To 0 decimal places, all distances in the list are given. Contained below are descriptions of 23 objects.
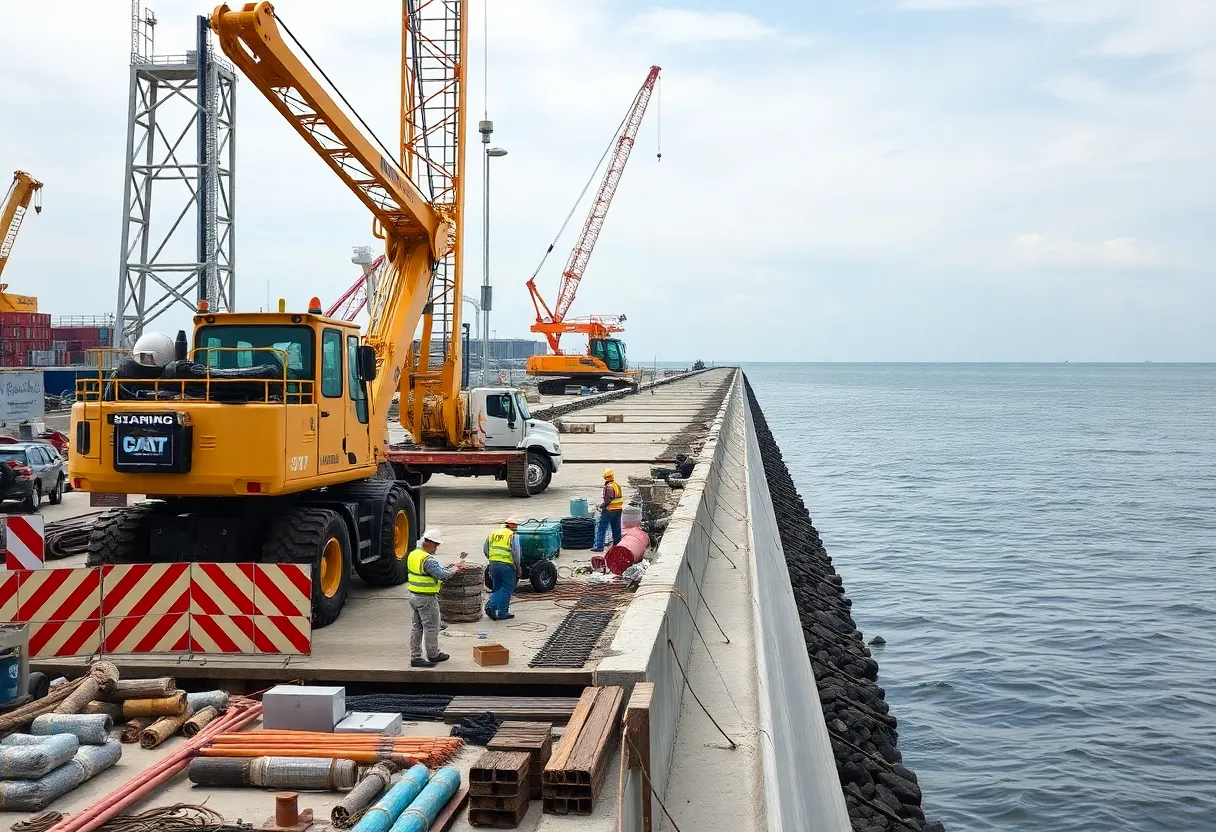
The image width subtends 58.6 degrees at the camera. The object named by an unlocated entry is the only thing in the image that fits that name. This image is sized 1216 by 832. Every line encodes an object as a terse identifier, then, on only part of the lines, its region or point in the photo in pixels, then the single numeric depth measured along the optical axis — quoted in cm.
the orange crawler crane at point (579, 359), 8181
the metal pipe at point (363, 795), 738
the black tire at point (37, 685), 986
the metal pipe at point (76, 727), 871
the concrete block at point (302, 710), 905
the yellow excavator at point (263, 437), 1132
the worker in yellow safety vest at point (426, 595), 1053
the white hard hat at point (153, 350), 1246
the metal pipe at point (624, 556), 1490
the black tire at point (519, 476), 2353
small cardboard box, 1068
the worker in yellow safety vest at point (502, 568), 1255
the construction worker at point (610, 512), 1664
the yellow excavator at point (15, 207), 6812
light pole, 4344
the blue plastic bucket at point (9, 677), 954
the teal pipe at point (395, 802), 699
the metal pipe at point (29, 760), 793
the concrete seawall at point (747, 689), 869
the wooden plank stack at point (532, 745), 767
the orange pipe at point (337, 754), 848
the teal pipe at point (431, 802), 700
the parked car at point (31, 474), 2191
